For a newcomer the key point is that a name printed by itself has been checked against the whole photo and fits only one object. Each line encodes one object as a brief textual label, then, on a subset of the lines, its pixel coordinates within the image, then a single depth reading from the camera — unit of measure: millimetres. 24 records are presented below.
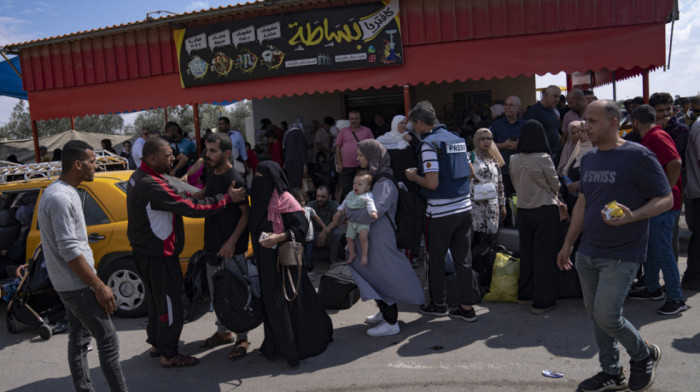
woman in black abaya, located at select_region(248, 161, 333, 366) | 4461
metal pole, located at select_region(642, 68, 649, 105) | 8289
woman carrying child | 5055
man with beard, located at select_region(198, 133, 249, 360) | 4672
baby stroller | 5660
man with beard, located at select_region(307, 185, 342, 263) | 7898
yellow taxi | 5906
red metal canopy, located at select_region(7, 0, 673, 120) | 8141
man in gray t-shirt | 3479
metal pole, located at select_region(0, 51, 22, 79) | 10755
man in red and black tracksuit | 4402
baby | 4977
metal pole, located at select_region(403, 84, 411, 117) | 8766
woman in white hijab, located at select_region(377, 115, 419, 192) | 6090
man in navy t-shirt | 3348
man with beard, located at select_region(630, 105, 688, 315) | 4949
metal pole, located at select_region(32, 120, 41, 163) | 11047
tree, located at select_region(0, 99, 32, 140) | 37503
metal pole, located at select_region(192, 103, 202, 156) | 9864
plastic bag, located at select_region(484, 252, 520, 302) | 5832
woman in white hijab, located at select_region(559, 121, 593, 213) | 5828
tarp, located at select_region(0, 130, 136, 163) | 23719
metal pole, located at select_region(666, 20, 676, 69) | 7983
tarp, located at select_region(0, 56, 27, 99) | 12172
